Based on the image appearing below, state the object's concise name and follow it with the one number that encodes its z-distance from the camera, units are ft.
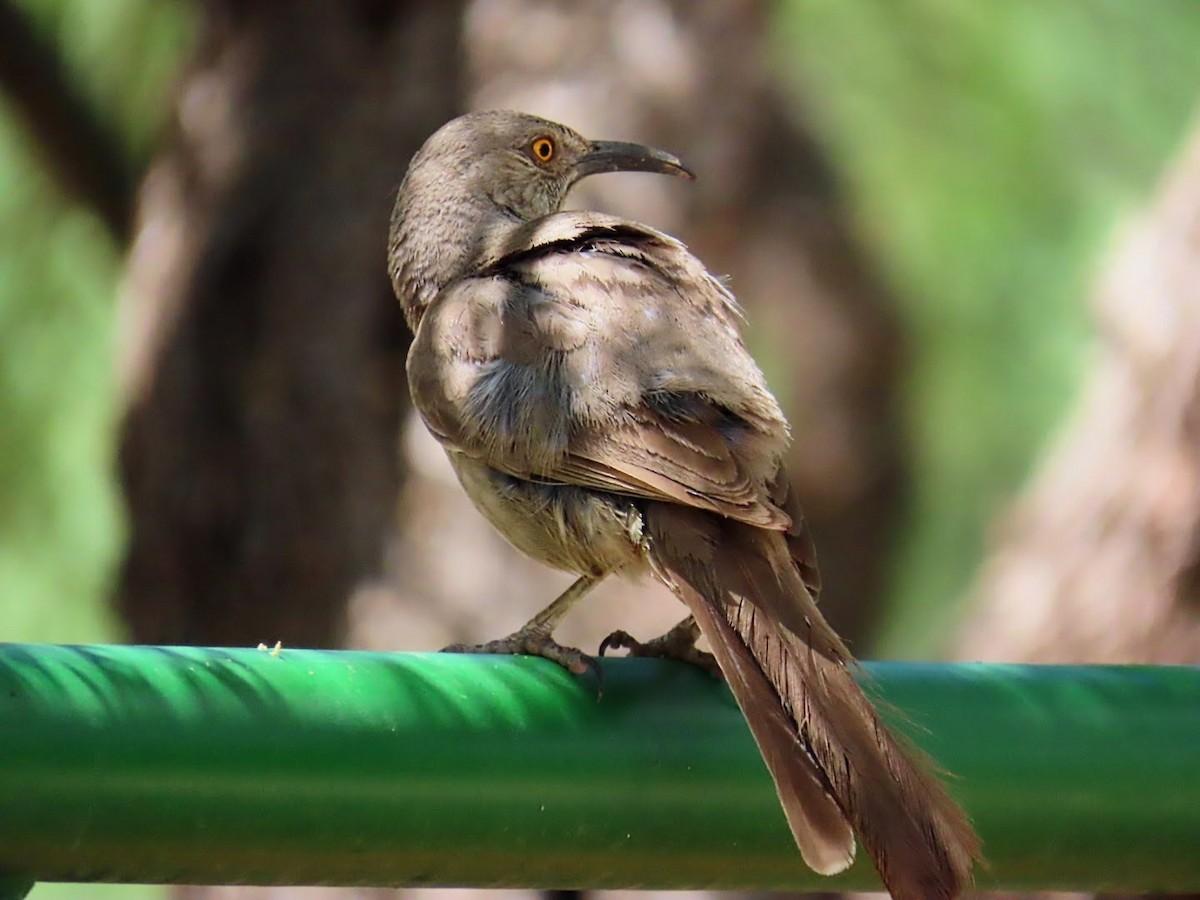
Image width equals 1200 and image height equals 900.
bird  18.26
